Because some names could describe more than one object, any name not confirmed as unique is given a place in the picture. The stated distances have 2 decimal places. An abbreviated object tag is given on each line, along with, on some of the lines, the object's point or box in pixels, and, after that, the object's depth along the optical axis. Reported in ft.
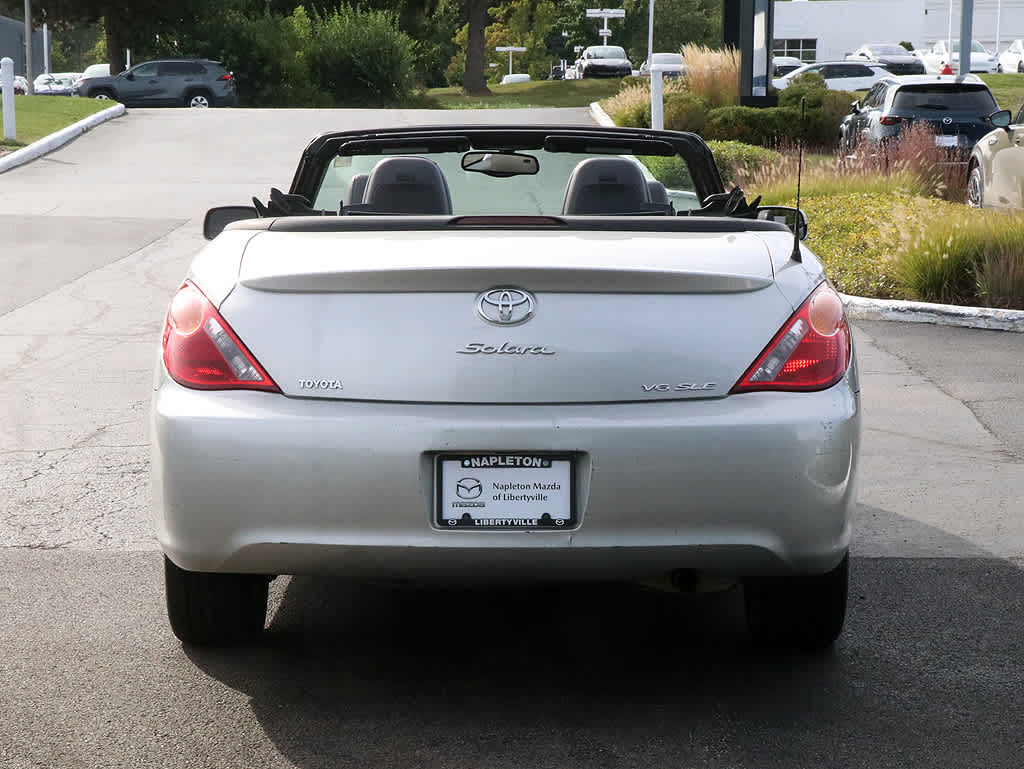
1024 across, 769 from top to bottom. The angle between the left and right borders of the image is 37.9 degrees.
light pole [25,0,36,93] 156.56
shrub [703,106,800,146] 83.51
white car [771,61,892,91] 155.53
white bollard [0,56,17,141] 78.02
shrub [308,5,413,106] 150.51
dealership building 276.21
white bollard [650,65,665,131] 75.36
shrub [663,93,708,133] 86.58
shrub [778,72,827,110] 85.97
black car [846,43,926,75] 183.62
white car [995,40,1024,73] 206.39
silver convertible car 11.49
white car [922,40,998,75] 194.67
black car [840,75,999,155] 69.21
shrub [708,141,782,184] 64.90
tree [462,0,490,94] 183.21
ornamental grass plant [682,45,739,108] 94.22
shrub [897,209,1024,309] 36.52
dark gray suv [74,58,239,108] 133.90
